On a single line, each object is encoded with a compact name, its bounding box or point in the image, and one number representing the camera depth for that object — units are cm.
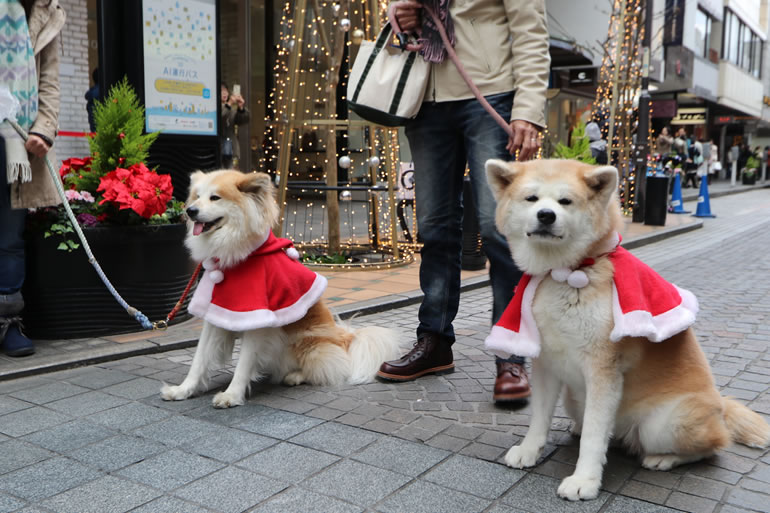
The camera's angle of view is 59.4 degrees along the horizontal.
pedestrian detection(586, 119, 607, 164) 1230
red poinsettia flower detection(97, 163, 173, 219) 431
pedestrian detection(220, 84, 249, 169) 1177
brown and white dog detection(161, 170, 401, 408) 331
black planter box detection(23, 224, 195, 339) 425
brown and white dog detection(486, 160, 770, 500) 232
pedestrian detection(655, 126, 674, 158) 1682
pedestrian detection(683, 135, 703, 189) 2572
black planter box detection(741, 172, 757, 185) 3278
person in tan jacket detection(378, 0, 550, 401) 322
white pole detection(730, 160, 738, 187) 3064
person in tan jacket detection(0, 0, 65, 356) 388
